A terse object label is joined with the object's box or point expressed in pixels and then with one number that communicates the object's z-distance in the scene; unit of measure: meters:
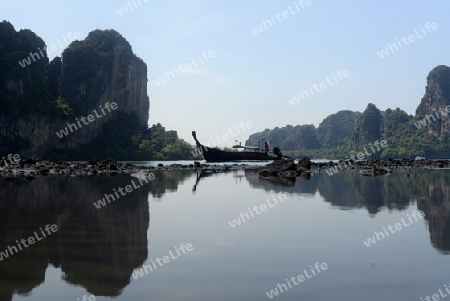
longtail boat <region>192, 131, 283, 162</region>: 77.44
